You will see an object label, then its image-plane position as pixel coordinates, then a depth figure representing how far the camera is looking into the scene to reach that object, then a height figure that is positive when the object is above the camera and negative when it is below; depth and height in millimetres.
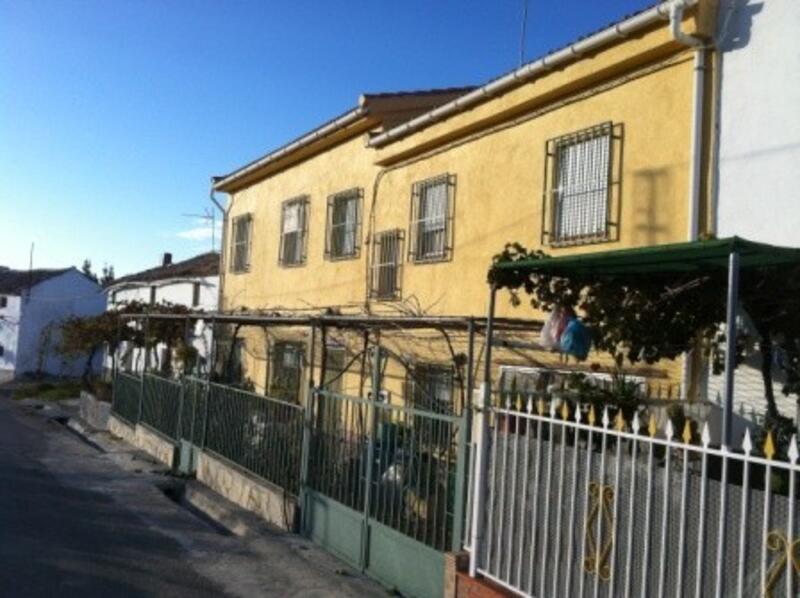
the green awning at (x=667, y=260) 4789 +605
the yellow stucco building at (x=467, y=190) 7926 +1828
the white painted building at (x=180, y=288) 21027 +1236
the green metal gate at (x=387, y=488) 6828 -1164
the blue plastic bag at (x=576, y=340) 6738 +125
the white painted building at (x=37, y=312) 42188 +630
